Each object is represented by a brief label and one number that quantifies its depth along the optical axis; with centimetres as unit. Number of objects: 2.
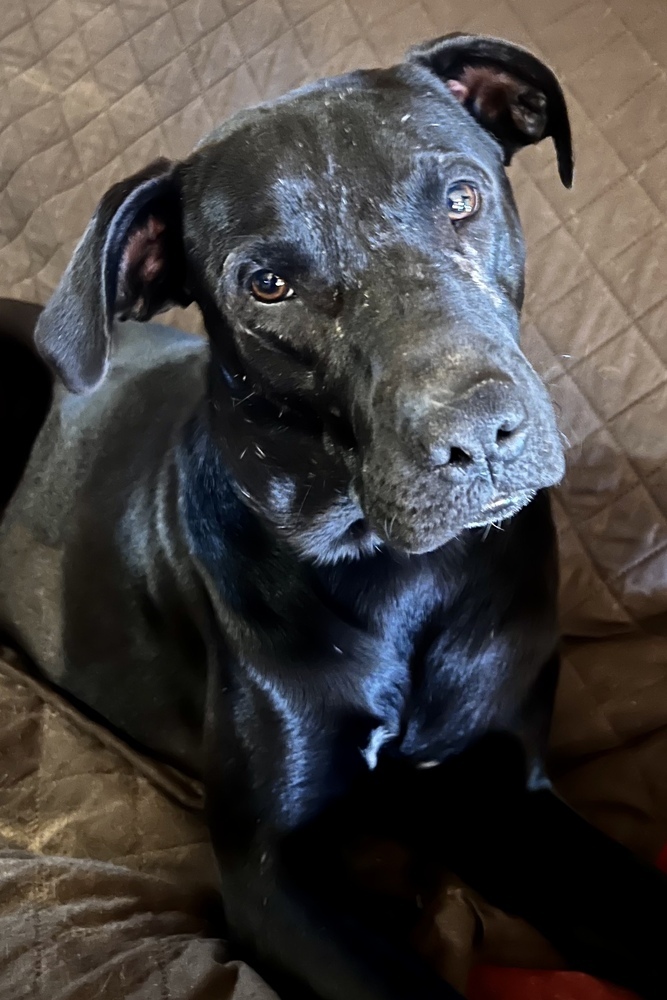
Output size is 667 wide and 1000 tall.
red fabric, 73
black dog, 69
